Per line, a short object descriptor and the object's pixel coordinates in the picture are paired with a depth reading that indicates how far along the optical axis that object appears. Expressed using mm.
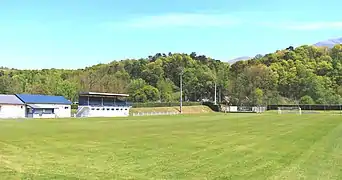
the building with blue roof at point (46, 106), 67312
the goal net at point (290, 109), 99169
